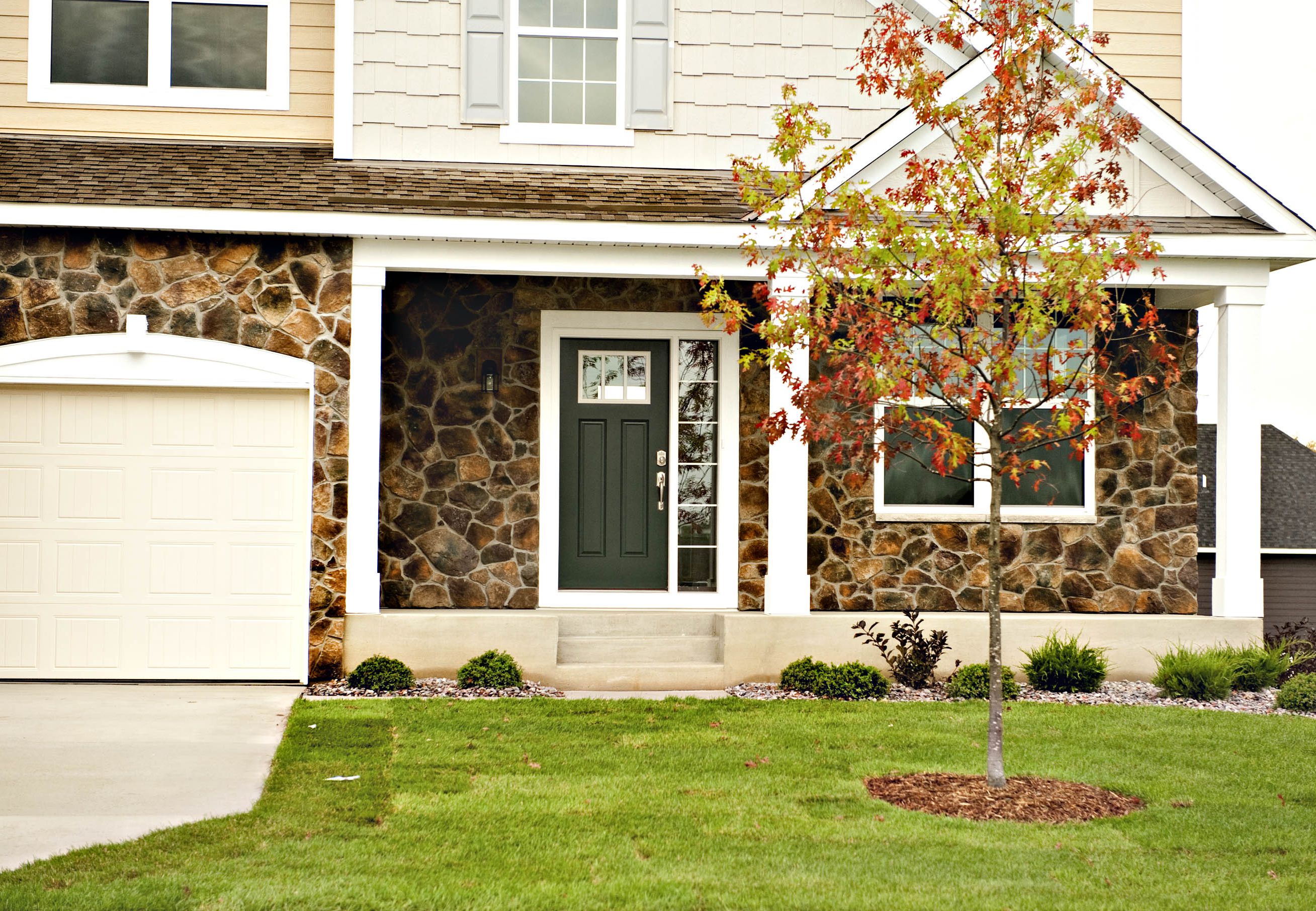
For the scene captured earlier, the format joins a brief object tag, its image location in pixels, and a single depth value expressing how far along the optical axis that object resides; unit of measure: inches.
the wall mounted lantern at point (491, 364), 398.6
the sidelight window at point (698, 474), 405.7
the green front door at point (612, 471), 402.9
